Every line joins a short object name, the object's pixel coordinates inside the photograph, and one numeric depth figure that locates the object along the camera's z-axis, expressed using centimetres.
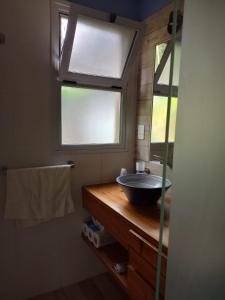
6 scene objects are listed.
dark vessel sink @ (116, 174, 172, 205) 145
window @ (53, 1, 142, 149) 164
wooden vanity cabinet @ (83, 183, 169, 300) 114
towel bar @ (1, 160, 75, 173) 185
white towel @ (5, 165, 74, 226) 162
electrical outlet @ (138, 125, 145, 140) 203
